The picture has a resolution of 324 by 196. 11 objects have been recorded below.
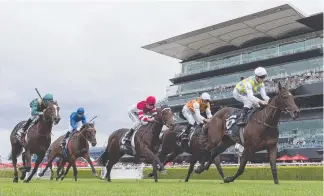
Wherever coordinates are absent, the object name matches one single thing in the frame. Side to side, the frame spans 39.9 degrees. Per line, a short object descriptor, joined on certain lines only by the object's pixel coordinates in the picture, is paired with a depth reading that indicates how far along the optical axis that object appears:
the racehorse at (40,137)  12.09
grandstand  45.62
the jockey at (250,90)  10.89
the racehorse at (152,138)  12.61
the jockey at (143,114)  13.54
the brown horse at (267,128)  10.11
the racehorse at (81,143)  15.80
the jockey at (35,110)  12.76
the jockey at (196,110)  14.18
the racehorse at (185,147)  13.47
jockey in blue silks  16.75
